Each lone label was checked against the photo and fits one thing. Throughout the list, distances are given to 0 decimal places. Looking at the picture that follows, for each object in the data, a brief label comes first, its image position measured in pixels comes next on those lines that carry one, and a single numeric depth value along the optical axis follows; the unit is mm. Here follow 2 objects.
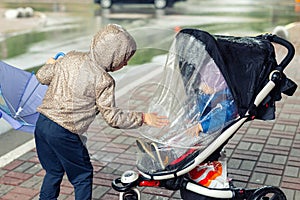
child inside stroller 3033
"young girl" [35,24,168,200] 2842
